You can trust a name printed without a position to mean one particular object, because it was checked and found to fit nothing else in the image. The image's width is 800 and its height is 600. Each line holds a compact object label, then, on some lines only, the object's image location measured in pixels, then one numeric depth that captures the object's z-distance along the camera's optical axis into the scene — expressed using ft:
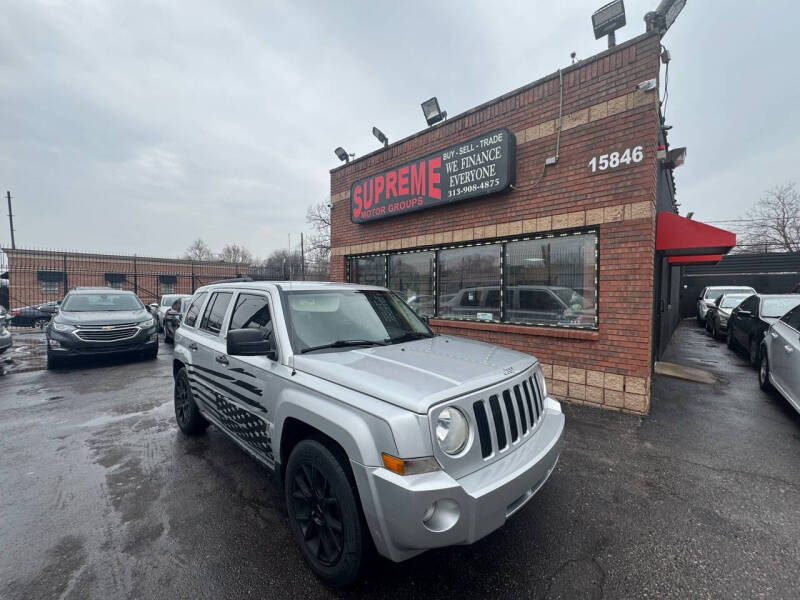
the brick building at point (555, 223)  16.16
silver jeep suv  5.80
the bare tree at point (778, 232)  88.63
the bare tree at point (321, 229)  108.58
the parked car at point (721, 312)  38.29
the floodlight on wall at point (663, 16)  15.46
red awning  17.87
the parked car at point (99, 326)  24.47
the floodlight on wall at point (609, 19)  16.76
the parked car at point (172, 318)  36.20
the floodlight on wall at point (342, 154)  31.50
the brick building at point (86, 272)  83.46
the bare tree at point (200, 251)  225.76
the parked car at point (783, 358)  15.03
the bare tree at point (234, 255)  226.09
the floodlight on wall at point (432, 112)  24.29
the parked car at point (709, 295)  50.37
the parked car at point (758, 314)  22.76
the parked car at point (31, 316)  55.88
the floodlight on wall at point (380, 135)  27.81
